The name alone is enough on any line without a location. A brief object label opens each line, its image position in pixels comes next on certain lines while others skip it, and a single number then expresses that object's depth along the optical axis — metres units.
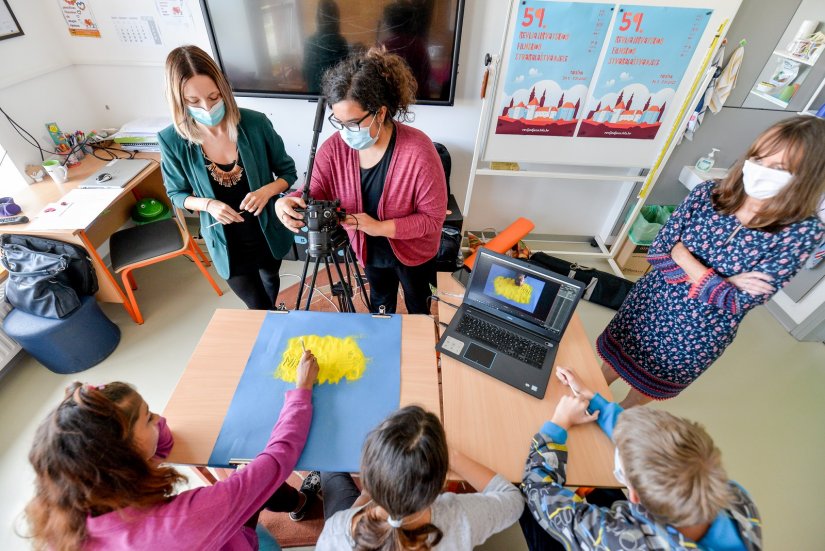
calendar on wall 2.33
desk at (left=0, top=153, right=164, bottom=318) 1.90
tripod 1.24
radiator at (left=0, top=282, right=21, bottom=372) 1.96
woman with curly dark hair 1.18
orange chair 2.17
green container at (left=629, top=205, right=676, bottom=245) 2.71
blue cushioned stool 1.90
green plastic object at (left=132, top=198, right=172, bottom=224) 2.70
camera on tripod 1.22
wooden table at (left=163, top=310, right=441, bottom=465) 1.06
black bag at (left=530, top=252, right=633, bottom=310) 2.61
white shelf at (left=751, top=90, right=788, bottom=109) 2.38
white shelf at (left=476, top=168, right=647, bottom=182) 2.54
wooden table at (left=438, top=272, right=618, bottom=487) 1.04
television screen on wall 2.13
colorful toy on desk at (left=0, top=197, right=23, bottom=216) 1.91
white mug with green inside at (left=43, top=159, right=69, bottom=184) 2.19
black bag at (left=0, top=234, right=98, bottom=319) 1.83
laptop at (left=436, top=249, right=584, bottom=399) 1.24
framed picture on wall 2.06
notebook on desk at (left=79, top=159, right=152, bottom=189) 2.14
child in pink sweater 0.74
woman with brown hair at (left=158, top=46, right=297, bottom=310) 1.33
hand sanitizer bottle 2.54
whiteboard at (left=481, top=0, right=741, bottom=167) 2.00
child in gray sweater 0.77
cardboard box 2.93
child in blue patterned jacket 0.75
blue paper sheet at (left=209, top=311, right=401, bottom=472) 1.04
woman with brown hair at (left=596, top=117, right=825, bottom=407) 1.08
